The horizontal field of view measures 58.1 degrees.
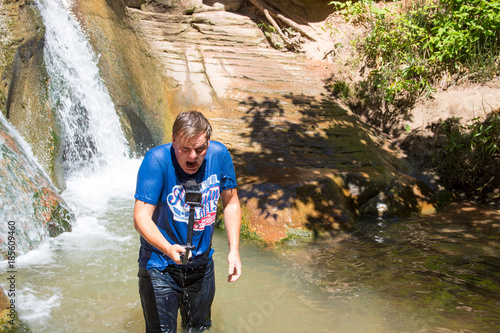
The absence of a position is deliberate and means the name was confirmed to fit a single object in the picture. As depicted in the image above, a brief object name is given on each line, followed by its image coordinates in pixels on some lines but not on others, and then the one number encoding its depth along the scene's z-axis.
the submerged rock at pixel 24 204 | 4.37
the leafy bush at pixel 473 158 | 6.86
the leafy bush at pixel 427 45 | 7.51
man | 2.22
